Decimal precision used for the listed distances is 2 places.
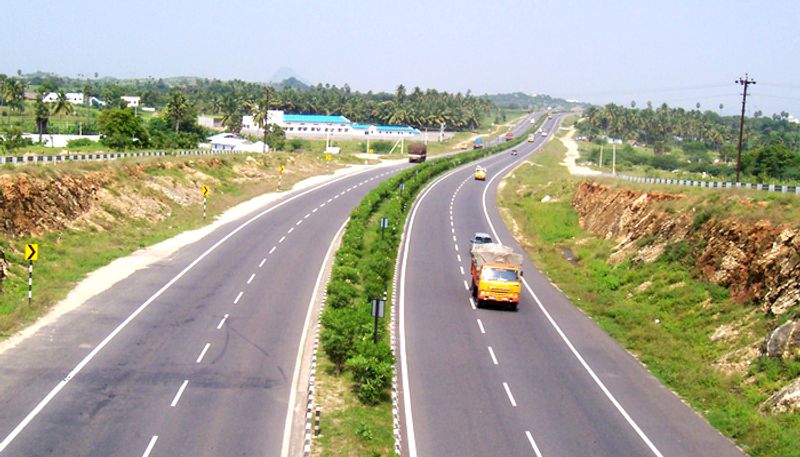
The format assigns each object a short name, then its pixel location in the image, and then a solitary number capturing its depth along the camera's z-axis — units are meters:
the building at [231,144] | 116.88
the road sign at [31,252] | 31.40
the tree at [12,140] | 78.00
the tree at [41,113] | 105.47
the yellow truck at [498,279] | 33.81
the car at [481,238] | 47.91
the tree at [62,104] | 124.12
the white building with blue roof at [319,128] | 163.50
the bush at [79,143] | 94.88
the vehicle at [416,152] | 116.00
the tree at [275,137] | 131.90
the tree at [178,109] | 116.32
